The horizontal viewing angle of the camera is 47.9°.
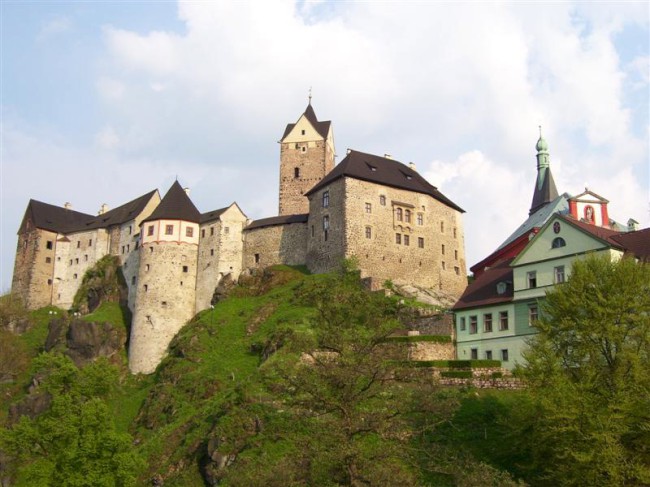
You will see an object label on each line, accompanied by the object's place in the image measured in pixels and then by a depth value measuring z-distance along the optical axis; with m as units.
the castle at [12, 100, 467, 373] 66.56
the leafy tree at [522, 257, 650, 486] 26.89
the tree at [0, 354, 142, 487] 35.09
